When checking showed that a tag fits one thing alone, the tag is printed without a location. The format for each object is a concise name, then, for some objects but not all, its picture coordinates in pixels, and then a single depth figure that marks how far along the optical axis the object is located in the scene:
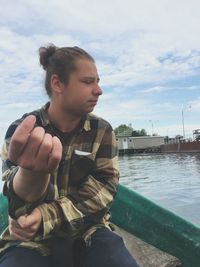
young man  1.21
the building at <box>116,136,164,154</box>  56.34
